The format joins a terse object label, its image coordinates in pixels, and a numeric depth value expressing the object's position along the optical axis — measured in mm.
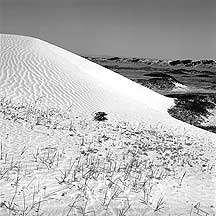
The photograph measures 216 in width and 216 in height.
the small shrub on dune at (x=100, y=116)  14548
